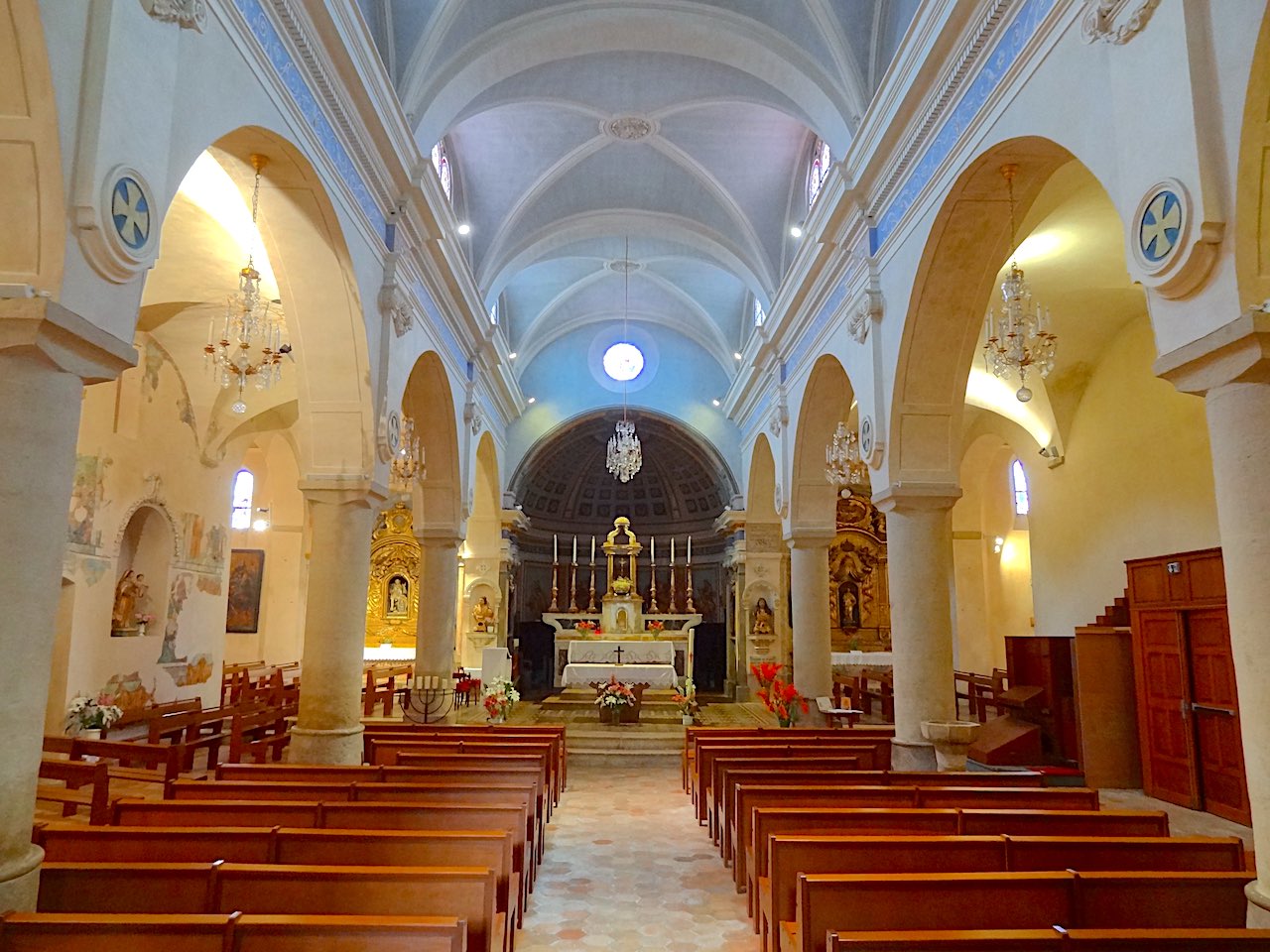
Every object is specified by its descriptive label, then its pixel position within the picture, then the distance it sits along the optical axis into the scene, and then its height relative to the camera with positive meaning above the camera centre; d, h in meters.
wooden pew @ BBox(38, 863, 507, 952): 3.85 -1.15
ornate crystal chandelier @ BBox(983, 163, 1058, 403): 7.98 +2.82
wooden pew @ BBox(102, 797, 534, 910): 5.40 -1.14
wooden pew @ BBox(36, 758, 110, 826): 6.76 -1.26
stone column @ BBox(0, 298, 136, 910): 4.15 +0.52
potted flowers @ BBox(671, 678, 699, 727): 15.17 -1.20
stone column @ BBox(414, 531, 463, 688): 15.47 +0.49
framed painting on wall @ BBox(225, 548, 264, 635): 23.16 +1.11
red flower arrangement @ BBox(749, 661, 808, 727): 12.94 -0.98
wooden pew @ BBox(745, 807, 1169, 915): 5.23 -1.14
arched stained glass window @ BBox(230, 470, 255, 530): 23.70 +3.56
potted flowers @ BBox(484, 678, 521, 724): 14.05 -1.10
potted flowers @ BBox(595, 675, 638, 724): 14.86 -1.14
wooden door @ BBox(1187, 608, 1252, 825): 9.20 -0.85
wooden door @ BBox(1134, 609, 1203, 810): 10.06 -0.87
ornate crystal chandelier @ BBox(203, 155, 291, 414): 8.01 +2.89
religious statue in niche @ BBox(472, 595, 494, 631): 22.28 +0.41
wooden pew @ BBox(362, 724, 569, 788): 9.87 -1.17
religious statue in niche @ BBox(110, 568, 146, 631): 13.57 +0.48
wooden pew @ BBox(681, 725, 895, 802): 9.88 -1.18
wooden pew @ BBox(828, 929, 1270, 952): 3.23 -1.15
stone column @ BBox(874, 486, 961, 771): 9.51 +0.21
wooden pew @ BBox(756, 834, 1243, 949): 4.62 -1.19
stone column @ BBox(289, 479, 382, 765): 9.49 +0.10
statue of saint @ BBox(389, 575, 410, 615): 25.22 +1.05
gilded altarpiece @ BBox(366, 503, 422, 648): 24.95 +1.45
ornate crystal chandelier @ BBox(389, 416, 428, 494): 11.52 +2.33
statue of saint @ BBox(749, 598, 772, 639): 21.47 +0.32
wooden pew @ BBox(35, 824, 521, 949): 4.64 -1.15
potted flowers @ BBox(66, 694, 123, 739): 11.39 -1.13
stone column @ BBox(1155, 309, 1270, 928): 4.21 +0.64
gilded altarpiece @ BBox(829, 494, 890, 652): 23.17 +1.51
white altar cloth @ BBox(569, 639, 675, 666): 19.69 -0.40
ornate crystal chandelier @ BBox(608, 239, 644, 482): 21.08 +4.32
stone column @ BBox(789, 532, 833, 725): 14.96 +0.35
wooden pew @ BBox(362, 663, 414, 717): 15.76 -1.19
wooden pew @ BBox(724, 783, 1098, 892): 6.04 -1.14
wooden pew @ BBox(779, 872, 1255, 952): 3.87 -1.23
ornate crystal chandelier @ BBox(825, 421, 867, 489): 11.87 +2.42
